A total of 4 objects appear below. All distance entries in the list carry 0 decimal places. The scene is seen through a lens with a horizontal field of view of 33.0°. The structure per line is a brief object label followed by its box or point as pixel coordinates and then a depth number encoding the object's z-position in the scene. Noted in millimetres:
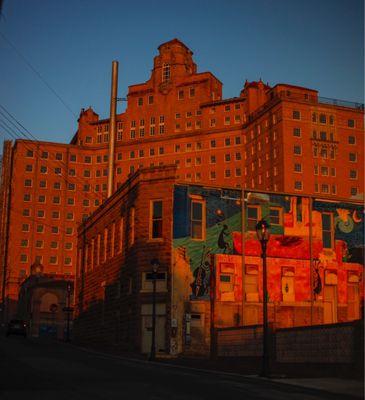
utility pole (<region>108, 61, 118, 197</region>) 67125
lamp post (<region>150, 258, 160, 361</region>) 31022
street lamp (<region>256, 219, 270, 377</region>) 20506
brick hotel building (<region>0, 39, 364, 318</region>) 107000
